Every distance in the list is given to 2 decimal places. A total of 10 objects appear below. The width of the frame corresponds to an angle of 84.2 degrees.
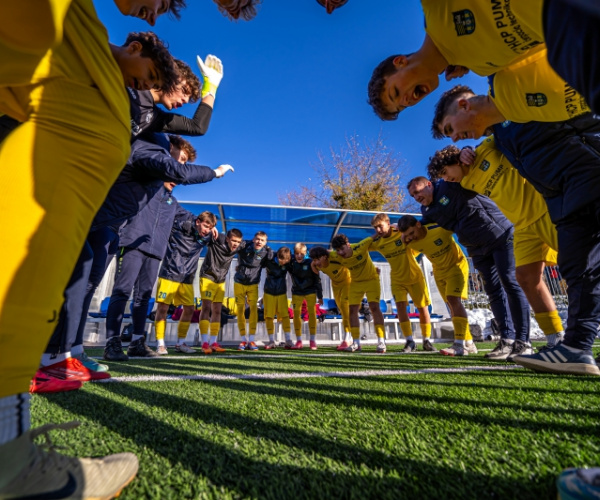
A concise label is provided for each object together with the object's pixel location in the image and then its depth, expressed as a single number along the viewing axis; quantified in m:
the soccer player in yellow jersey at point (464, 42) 0.97
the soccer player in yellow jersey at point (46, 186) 0.59
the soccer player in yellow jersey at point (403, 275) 4.98
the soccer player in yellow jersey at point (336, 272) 6.21
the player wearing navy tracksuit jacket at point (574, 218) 1.77
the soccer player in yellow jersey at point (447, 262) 4.03
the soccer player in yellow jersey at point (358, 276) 5.48
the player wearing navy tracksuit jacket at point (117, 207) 1.70
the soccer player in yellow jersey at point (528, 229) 2.48
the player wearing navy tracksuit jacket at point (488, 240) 3.22
